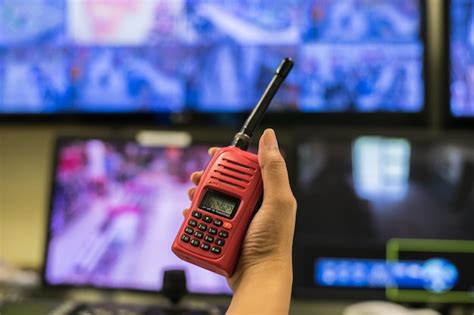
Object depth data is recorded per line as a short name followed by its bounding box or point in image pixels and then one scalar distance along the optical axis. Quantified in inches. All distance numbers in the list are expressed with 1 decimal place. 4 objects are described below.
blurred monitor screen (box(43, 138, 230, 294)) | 45.8
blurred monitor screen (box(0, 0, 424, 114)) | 49.0
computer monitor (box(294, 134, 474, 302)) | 44.4
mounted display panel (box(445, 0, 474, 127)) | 48.2
